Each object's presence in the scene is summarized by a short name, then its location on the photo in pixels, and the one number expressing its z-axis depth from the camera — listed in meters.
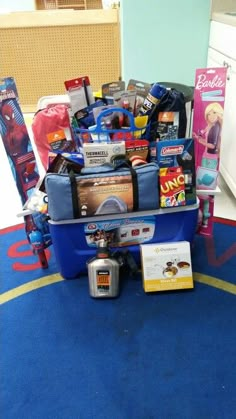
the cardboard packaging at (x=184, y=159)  1.32
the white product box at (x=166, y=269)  1.31
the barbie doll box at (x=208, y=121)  1.46
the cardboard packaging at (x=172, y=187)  1.30
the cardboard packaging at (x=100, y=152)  1.33
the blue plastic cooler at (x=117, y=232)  1.32
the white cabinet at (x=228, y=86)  1.73
